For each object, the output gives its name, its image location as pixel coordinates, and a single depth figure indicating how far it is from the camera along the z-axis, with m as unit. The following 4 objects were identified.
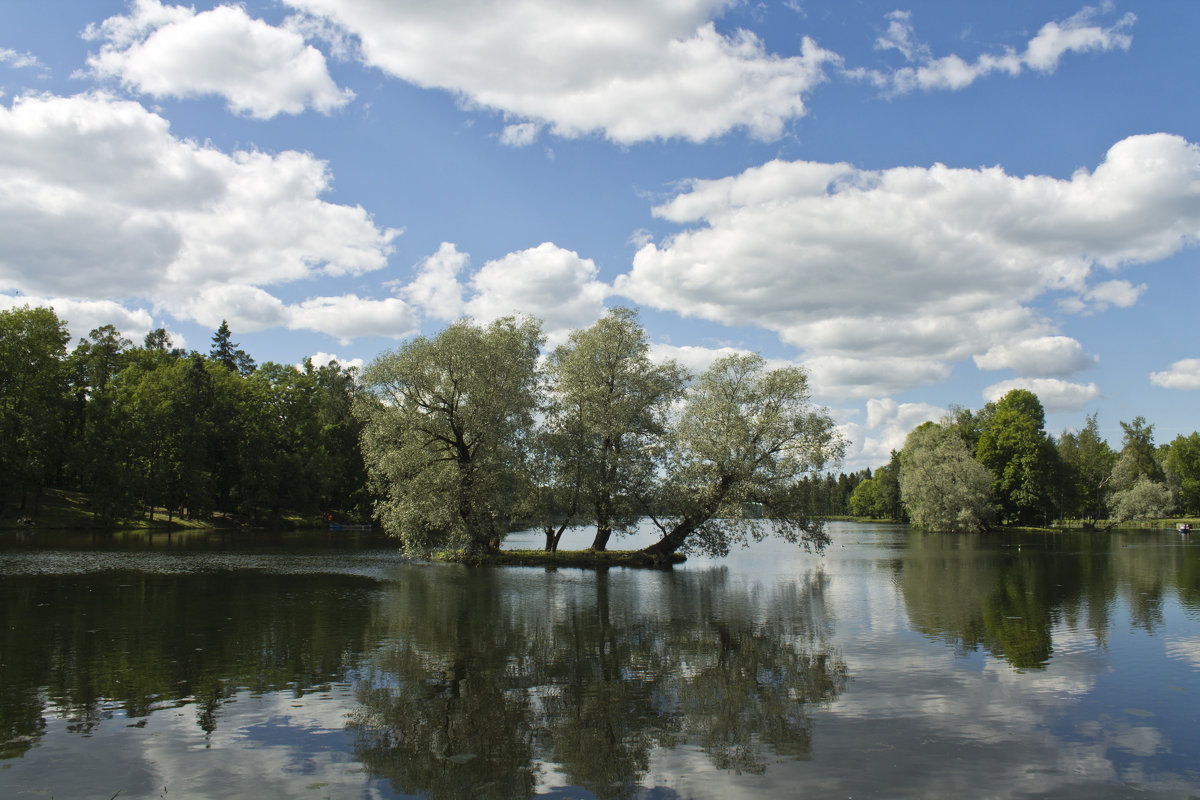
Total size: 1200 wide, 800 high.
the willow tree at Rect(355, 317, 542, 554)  44.81
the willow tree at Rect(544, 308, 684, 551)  46.16
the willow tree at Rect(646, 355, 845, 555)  44.12
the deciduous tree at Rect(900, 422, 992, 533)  92.56
